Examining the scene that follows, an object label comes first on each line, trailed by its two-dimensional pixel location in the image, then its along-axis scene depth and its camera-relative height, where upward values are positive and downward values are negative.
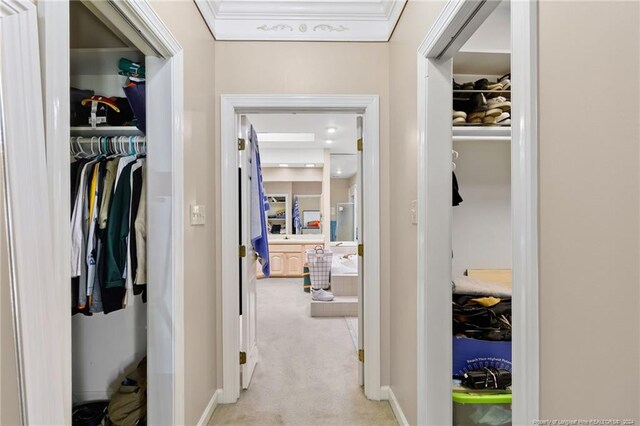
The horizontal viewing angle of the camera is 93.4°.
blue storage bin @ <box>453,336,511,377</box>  1.66 -0.81
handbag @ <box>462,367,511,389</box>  1.58 -0.91
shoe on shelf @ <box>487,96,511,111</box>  1.78 +0.61
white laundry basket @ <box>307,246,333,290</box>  4.37 -0.87
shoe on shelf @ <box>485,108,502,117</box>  1.77 +0.56
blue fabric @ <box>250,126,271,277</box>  2.54 -0.08
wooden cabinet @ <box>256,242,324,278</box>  6.09 -1.01
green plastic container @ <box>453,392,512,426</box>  1.58 -1.08
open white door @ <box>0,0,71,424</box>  0.66 +0.00
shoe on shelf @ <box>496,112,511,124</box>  1.78 +0.53
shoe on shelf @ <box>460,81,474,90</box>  1.81 +0.73
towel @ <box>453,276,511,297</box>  1.79 -0.48
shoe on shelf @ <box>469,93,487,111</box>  1.78 +0.63
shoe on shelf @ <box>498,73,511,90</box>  1.80 +0.75
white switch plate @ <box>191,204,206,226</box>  1.74 -0.03
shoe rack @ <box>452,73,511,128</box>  1.78 +0.61
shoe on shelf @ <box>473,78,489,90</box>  1.80 +0.74
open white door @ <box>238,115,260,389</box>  2.25 -0.36
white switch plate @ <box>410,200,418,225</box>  1.61 -0.02
